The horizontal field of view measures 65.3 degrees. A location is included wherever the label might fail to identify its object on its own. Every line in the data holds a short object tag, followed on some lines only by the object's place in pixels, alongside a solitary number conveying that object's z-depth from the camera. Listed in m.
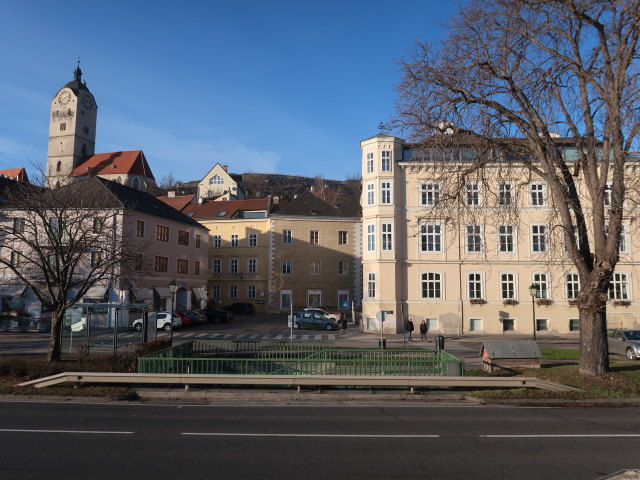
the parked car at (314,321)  40.59
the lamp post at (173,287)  28.05
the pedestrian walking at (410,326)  31.23
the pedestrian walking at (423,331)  32.03
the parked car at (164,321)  37.38
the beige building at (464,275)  36.59
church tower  111.75
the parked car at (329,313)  41.69
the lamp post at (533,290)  29.71
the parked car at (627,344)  23.78
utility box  18.05
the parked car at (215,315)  45.19
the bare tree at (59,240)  18.20
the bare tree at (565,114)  14.54
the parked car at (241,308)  54.28
